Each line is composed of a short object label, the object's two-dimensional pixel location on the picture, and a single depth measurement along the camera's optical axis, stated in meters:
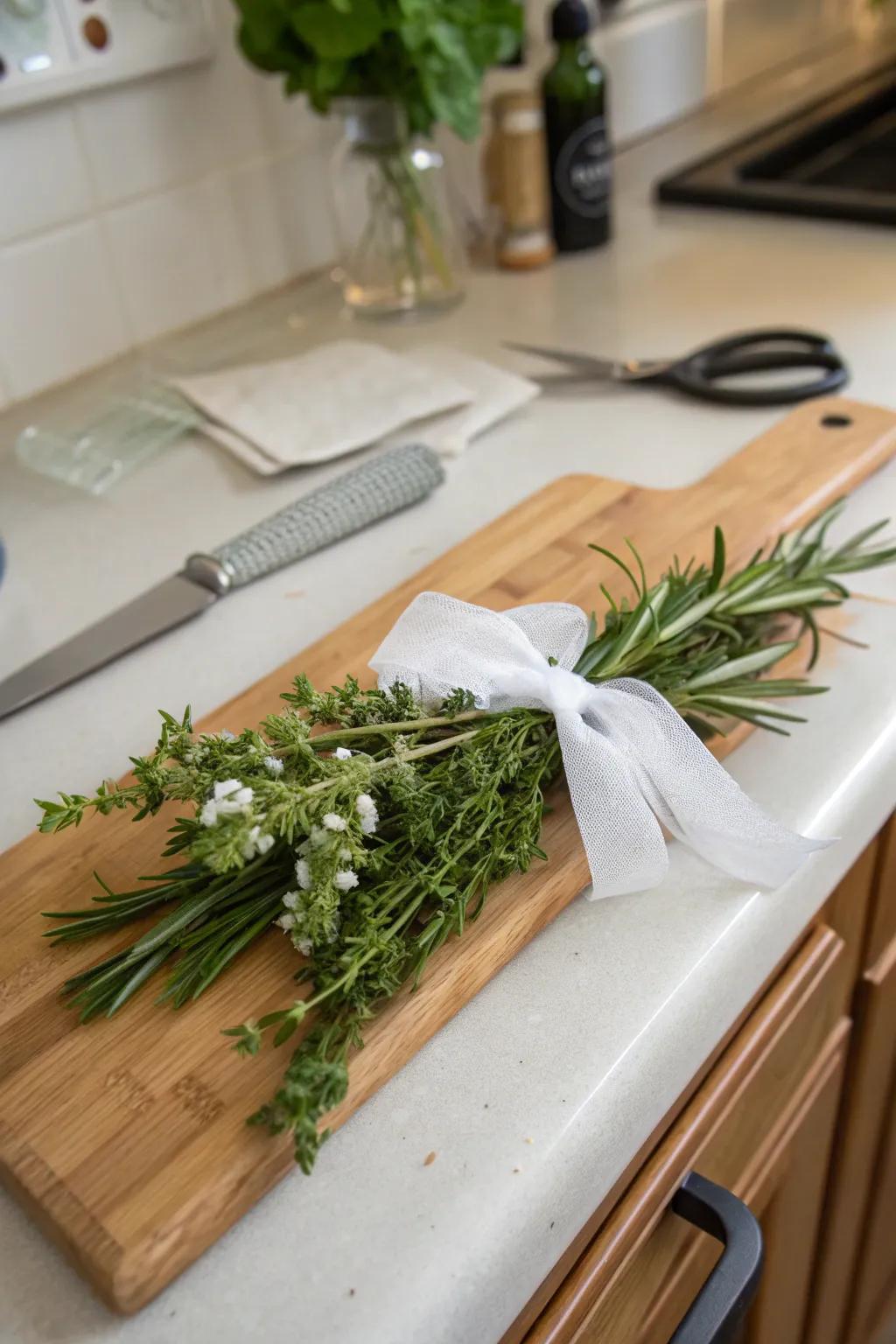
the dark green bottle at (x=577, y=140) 1.14
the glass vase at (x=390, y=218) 1.04
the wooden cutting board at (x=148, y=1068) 0.38
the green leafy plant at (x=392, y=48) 0.91
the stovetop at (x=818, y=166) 1.20
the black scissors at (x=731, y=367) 0.85
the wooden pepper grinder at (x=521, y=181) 1.15
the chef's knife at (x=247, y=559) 0.67
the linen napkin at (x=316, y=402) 0.87
